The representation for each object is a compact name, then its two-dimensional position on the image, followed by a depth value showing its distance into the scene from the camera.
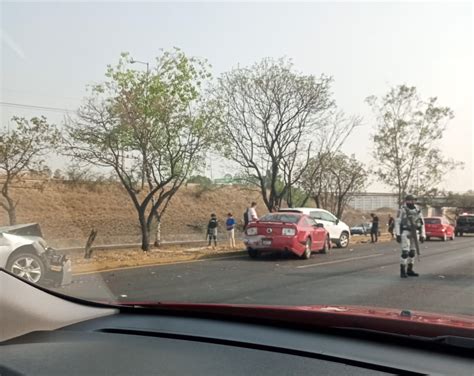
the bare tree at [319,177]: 30.14
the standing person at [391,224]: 32.74
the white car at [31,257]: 5.55
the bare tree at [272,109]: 24.73
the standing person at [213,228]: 23.84
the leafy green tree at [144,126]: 19.02
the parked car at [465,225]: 38.91
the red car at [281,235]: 16.11
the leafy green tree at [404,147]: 34.09
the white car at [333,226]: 22.66
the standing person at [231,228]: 21.42
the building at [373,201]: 43.27
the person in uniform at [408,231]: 12.02
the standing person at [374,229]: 28.53
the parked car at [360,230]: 41.34
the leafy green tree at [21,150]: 13.82
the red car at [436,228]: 30.59
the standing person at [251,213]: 20.48
